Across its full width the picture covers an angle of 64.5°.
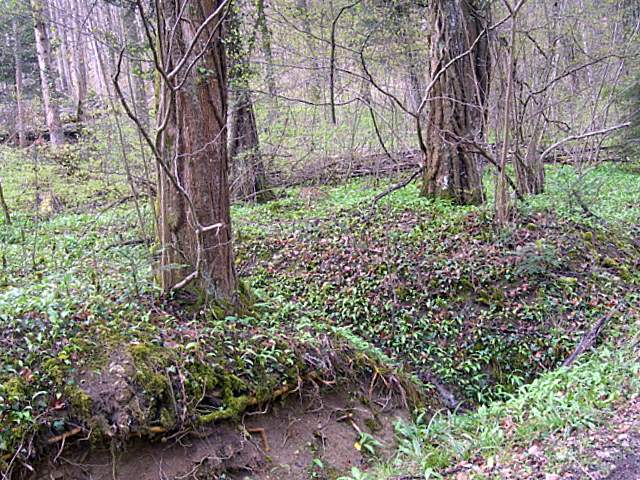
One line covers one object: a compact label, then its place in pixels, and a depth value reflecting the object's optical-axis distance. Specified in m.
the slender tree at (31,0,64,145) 13.80
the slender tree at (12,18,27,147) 12.18
